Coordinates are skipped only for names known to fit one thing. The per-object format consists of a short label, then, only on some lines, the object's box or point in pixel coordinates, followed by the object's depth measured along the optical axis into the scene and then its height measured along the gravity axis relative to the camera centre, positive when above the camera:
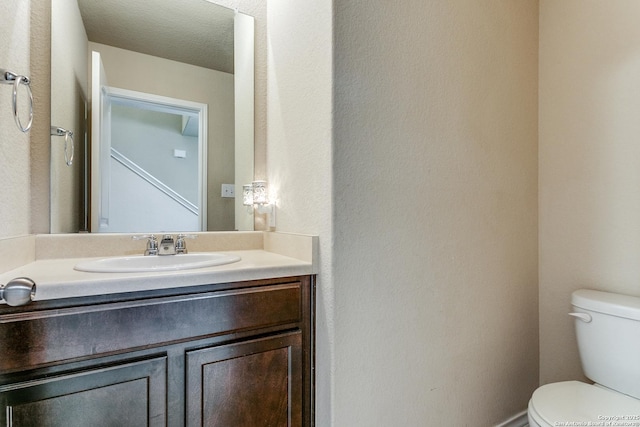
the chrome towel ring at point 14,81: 0.93 +0.38
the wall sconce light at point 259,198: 1.49 +0.07
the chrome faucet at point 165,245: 1.31 -0.13
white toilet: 1.11 -0.63
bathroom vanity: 0.78 -0.40
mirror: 1.28 +0.60
